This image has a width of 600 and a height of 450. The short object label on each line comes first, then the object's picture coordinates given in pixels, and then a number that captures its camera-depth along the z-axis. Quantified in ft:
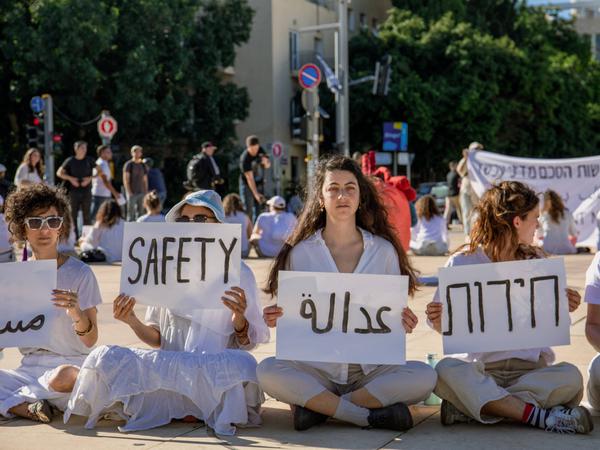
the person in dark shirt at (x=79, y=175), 53.93
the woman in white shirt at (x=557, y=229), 52.80
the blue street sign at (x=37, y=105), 84.87
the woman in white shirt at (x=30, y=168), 51.96
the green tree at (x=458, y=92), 130.52
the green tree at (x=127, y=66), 98.12
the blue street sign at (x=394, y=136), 124.47
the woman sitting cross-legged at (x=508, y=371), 15.66
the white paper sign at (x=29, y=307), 16.55
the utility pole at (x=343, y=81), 85.81
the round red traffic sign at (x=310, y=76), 66.39
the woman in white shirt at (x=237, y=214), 50.26
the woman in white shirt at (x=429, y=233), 54.03
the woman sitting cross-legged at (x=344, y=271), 15.81
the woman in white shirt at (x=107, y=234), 48.14
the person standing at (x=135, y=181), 59.31
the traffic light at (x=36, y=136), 78.95
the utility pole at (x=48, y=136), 77.20
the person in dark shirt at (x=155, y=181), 65.41
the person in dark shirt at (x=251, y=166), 56.65
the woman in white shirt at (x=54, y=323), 16.71
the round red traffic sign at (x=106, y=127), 80.48
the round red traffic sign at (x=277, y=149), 113.31
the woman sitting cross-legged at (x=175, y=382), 16.02
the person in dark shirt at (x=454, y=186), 71.39
